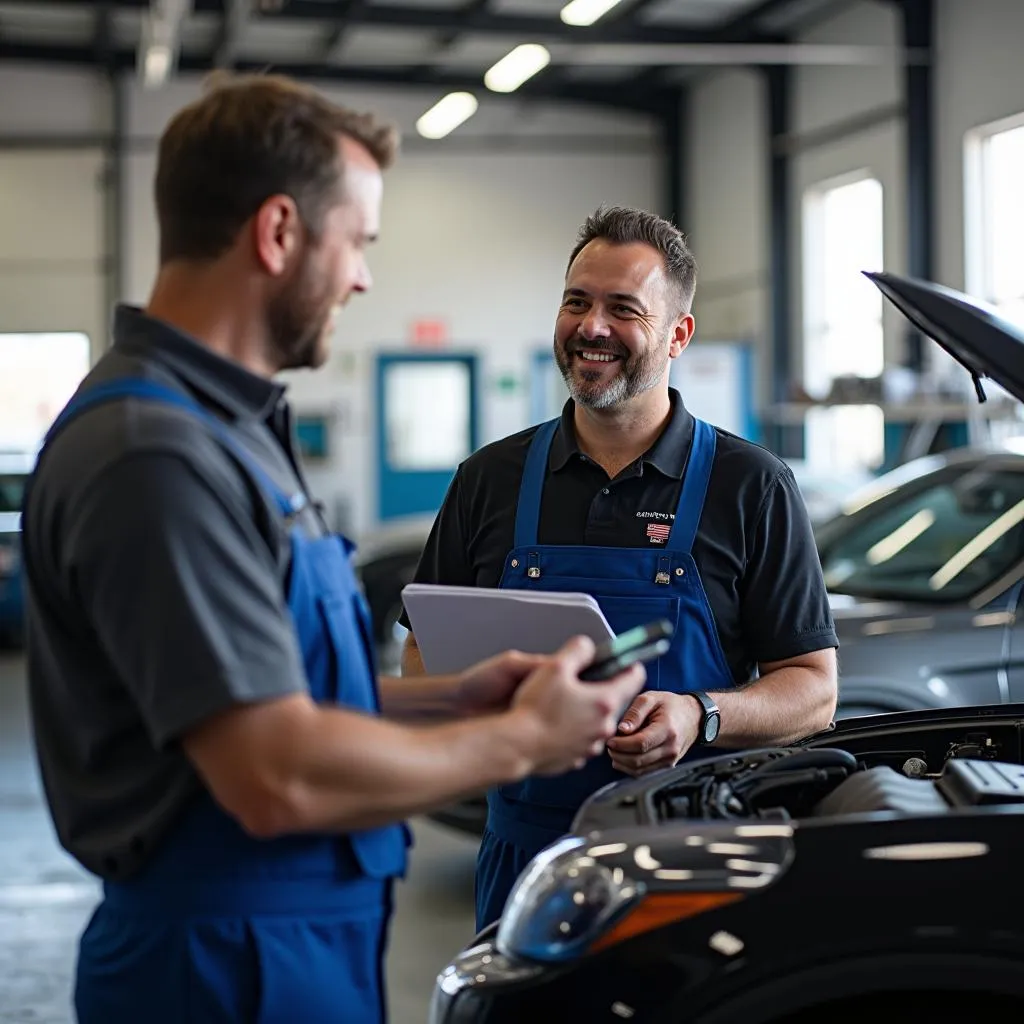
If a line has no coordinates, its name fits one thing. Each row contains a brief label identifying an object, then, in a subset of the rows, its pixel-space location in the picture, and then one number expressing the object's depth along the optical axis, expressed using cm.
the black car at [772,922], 172
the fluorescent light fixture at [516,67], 1132
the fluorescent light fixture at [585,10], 1091
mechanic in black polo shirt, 237
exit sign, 1562
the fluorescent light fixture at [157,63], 1099
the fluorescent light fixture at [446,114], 1309
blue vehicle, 1104
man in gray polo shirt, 136
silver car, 432
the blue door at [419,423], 1561
